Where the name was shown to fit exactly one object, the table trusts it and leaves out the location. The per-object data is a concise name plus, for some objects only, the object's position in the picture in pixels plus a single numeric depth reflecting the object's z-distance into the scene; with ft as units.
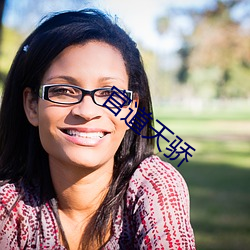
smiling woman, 5.10
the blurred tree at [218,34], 50.86
